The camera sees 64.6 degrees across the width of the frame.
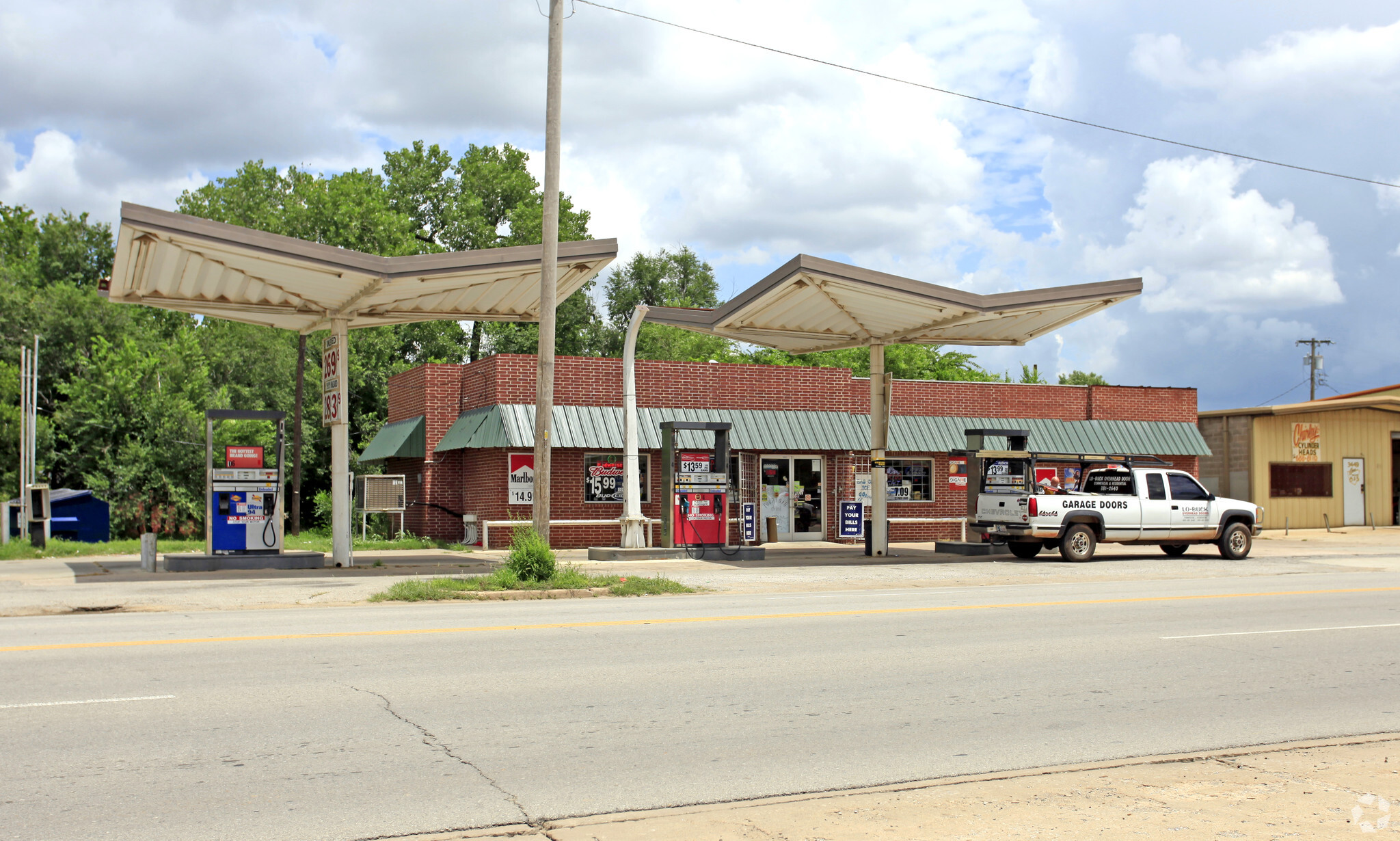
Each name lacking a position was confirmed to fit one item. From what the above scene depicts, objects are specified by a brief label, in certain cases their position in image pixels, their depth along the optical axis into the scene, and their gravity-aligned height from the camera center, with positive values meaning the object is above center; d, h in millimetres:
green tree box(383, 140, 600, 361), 51312 +12529
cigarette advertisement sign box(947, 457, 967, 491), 30141 -269
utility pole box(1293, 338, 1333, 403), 77625 +6976
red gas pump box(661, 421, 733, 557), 23062 -641
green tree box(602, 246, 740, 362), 60094 +10143
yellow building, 35094 +226
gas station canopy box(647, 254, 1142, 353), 20859 +3173
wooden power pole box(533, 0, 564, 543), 17047 +3626
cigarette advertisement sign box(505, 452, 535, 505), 25828 -363
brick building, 26375 +873
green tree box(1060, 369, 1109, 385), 94062 +7541
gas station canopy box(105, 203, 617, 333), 16922 +3169
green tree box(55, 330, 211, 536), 32625 +593
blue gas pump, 19750 -756
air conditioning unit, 29781 -819
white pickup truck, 22750 -974
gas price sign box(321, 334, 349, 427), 20109 +1445
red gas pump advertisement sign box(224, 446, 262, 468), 19828 +95
